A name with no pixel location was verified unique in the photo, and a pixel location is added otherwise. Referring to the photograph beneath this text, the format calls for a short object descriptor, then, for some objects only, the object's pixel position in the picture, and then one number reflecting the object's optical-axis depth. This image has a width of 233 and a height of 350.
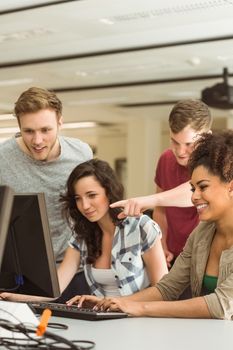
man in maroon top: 2.98
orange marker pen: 1.94
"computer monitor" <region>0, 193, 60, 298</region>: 2.17
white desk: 2.06
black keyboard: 2.32
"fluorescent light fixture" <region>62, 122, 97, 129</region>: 13.63
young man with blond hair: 2.85
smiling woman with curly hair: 2.37
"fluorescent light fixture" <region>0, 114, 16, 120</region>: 11.33
